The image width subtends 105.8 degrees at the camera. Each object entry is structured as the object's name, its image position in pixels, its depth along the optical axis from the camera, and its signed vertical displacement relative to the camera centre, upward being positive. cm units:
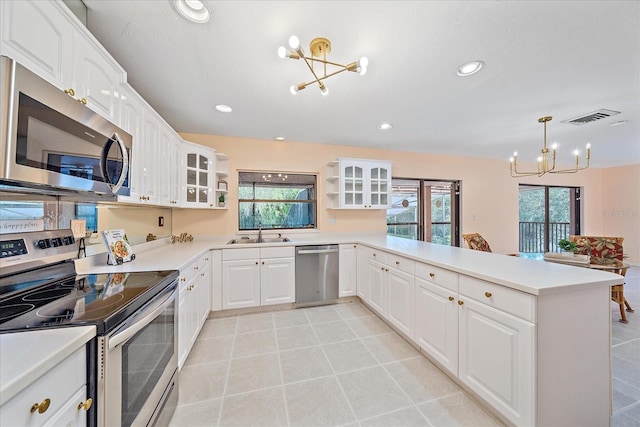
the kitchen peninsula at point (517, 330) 125 -69
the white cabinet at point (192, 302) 183 -79
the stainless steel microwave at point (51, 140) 86 +32
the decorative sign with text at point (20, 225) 113 -6
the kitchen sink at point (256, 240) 327 -39
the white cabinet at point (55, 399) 60 -52
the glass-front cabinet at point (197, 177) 287 +45
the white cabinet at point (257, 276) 286 -78
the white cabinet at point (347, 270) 329 -78
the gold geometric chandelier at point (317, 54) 133 +110
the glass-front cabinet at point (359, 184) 369 +46
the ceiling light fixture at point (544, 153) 282 +74
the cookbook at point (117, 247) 177 -26
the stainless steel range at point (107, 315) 88 -40
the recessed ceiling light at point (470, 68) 183 +113
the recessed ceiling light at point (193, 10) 130 +113
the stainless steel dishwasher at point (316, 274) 312 -80
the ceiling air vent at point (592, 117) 266 +111
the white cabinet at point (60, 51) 91 +73
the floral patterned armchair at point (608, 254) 272 -53
